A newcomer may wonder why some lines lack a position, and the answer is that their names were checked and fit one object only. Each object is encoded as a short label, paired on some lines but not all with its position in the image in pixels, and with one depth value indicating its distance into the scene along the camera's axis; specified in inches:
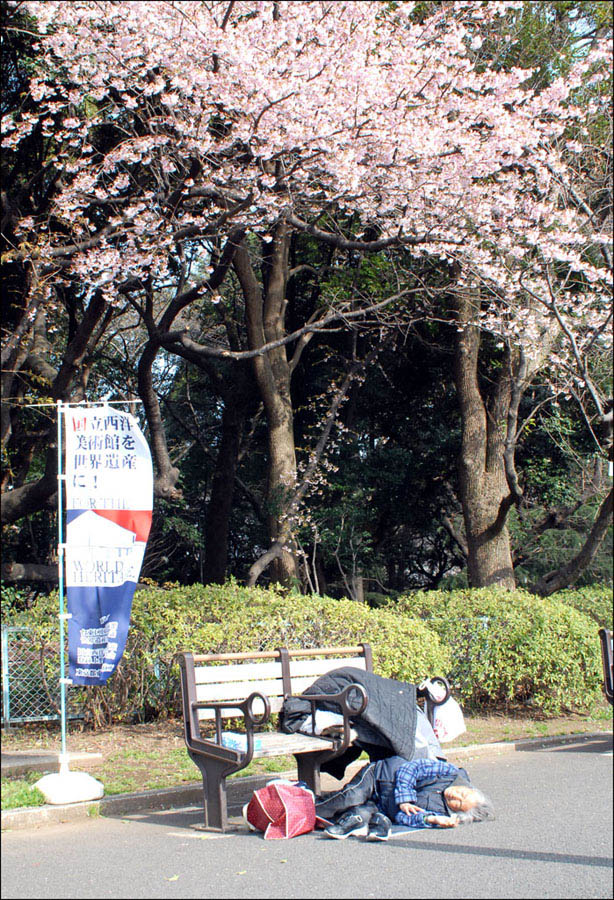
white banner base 228.4
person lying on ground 204.5
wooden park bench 211.5
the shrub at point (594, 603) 469.7
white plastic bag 243.6
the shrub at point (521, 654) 382.6
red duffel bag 203.0
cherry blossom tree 416.5
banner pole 237.9
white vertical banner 247.8
